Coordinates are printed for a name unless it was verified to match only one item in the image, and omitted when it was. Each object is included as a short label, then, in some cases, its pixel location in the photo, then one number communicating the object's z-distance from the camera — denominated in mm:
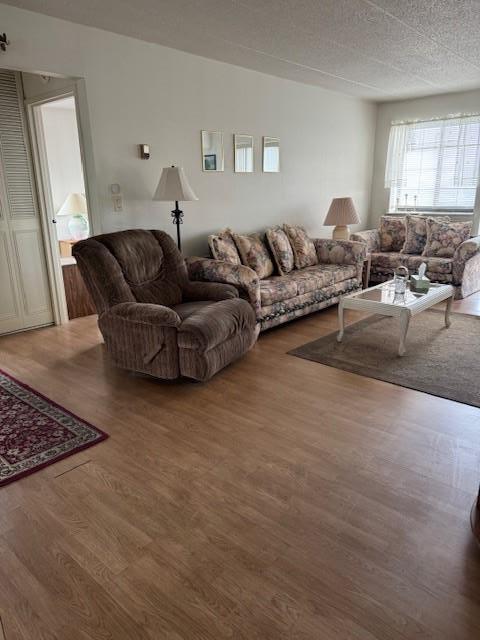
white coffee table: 3443
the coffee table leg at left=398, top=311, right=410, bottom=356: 3410
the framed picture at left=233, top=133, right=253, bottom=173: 4664
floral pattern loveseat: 5164
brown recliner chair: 2943
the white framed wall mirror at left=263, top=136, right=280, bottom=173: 5016
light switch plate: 3770
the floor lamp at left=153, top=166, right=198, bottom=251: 3664
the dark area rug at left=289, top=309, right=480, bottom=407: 3043
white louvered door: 4000
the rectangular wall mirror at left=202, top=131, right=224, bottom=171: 4371
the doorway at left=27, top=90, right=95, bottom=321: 4668
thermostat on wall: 3857
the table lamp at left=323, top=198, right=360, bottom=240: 5461
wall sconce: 2980
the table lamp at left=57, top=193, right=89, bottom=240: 5758
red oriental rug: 2260
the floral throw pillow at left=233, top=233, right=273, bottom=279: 4391
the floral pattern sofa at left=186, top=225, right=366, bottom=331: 3846
